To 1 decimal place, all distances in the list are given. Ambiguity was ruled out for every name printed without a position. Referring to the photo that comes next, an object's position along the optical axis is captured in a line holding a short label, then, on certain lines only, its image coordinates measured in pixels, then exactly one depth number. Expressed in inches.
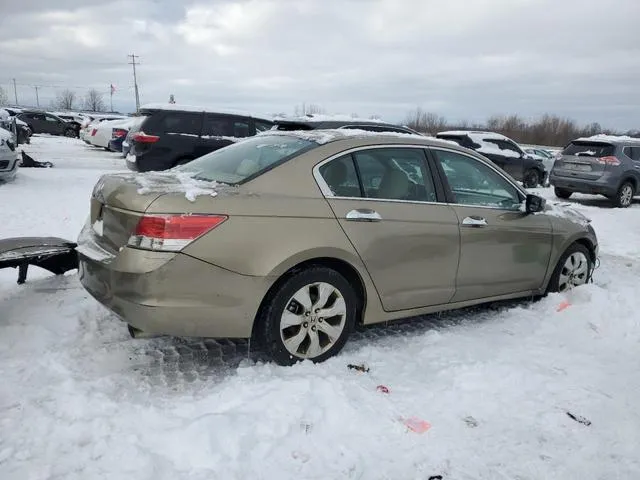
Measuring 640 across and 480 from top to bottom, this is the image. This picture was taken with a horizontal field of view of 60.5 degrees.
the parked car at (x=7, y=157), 430.6
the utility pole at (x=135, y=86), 3051.2
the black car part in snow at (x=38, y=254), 166.6
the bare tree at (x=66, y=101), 4707.2
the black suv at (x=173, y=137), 418.3
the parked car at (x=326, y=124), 368.2
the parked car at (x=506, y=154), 640.4
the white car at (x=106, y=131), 861.8
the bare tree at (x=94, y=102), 4690.2
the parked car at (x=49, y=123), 1322.6
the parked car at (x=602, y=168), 524.4
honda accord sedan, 127.3
